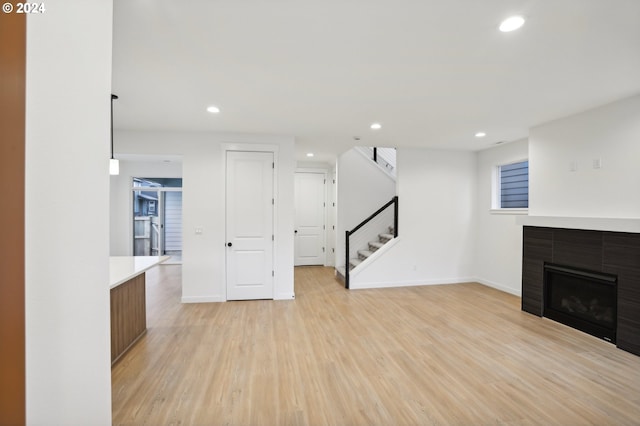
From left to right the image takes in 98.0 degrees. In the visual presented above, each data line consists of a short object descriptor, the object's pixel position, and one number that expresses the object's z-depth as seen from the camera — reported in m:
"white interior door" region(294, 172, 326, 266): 7.16
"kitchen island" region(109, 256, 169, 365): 2.56
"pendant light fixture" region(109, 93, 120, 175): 2.86
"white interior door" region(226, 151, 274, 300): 4.43
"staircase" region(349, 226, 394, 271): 5.91
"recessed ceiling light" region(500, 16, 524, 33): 1.77
